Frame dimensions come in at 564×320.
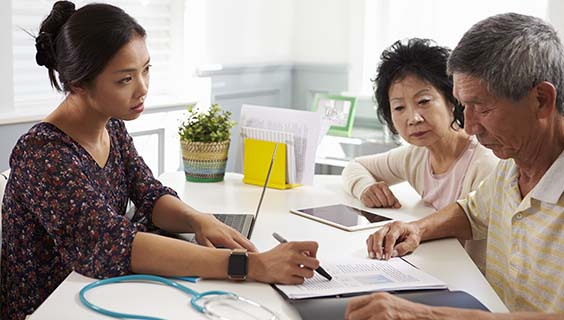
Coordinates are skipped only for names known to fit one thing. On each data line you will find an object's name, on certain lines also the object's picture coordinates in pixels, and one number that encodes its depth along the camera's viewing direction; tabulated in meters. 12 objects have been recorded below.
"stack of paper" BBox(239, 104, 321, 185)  2.46
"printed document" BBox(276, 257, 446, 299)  1.46
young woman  1.52
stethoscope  1.33
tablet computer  2.02
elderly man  1.57
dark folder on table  1.35
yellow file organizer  2.50
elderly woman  2.26
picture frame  3.96
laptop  1.90
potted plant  2.55
